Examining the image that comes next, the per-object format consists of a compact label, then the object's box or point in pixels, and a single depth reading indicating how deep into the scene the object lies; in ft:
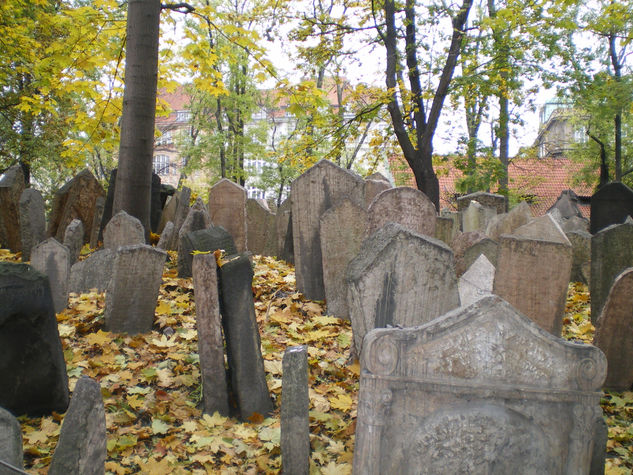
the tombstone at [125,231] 20.94
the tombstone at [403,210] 16.99
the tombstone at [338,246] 19.04
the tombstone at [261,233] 29.19
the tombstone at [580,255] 27.27
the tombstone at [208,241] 17.64
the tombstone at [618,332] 14.64
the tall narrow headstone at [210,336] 12.26
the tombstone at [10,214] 27.78
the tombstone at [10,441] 7.89
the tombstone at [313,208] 20.66
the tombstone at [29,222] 24.44
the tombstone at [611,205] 31.78
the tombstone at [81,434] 8.39
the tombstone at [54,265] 17.74
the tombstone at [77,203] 28.25
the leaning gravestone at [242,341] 12.36
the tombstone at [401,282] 12.91
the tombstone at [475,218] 39.62
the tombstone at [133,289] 15.88
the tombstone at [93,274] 20.58
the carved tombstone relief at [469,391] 8.20
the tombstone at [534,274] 16.38
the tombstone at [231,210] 24.84
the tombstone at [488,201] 45.11
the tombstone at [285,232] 27.84
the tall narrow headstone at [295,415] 10.25
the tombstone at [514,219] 29.99
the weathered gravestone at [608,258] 19.43
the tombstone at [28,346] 11.36
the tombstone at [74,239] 22.20
